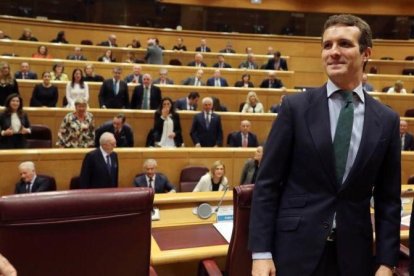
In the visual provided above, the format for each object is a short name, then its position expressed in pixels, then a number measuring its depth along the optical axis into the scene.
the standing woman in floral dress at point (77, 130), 3.92
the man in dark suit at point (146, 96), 5.40
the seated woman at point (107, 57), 7.48
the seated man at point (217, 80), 6.69
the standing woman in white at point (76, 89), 5.16
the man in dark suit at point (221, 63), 7.99
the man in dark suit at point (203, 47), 9.25
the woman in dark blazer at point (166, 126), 4.53
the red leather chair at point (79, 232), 0.96
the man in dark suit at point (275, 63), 8.06
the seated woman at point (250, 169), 3.59
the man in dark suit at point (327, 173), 1.11
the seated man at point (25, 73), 5.86
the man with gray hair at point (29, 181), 3.09
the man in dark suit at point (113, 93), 5.40
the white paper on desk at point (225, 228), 1.78
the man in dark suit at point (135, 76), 6.14
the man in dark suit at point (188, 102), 5.36
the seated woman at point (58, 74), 6.02
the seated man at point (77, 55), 7.21
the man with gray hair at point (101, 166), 3.30
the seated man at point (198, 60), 7.66
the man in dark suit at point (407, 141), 4.86
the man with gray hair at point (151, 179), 3.43
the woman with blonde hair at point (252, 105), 5.58
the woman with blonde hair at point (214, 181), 3.41
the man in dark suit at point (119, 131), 4.11
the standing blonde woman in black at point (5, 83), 4.81
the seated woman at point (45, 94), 5.17
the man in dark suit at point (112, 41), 8.61
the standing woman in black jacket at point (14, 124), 3.89
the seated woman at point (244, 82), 6.87
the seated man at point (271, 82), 7.03
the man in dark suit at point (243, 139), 4.66
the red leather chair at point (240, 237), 1.33
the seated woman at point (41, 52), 6.96
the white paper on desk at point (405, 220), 2.01
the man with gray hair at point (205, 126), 4.74
